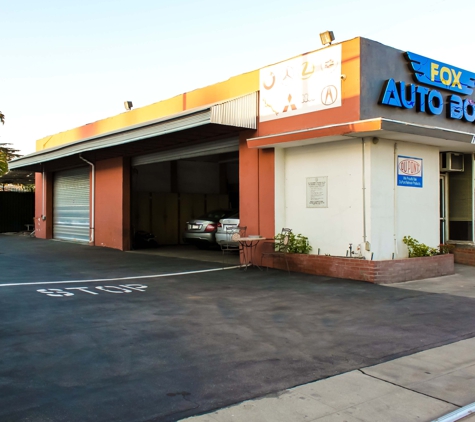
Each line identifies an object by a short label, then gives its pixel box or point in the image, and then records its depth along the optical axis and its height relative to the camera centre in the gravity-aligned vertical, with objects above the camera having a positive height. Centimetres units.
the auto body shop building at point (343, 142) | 1055 +163
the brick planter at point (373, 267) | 1002 -112
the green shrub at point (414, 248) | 1112 -76
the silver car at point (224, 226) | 1549 -36
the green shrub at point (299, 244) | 1160 -69
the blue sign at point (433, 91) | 1090 +275
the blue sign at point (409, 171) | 1112 +94
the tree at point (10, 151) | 4891 +642
